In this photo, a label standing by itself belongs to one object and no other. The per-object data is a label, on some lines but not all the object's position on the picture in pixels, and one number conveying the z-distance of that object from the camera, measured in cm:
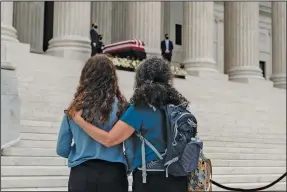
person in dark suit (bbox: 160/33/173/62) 2612
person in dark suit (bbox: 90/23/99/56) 2273
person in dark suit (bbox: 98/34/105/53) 2328
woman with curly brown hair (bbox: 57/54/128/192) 420
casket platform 2323
